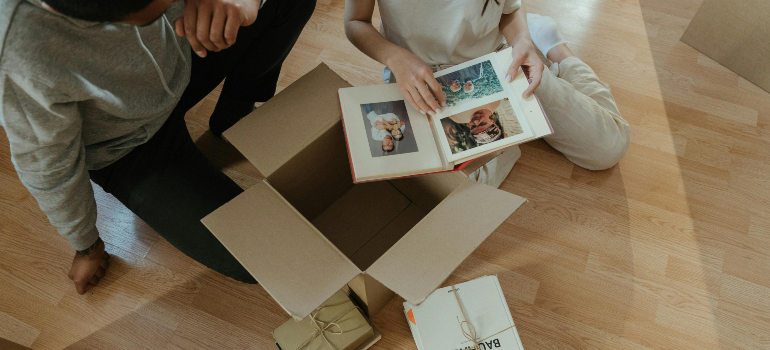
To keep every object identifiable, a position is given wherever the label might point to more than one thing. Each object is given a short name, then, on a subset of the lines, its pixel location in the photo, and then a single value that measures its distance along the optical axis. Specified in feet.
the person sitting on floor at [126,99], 1.90
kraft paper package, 3.02
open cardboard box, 2.09
